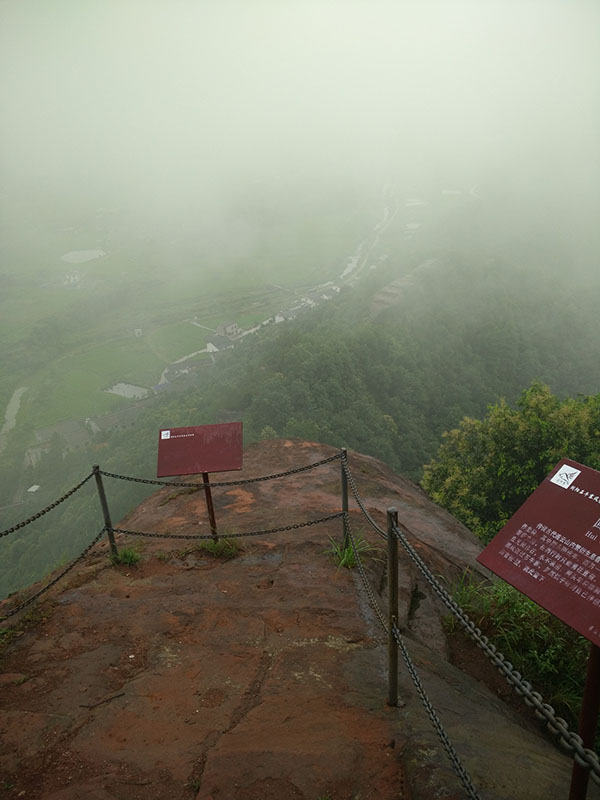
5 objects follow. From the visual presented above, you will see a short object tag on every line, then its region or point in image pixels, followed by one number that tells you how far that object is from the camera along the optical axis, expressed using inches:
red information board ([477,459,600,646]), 111.1
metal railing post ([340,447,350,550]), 241.5
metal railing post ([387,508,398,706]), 144.2
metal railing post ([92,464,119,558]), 257.6
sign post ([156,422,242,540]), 265.3
